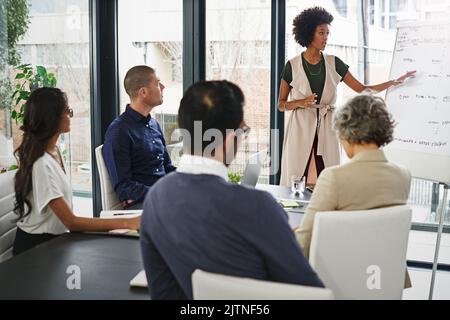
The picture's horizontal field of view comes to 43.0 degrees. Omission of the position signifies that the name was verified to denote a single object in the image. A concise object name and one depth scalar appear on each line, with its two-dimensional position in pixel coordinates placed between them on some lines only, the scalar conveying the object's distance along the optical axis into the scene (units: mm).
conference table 1631
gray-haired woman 1864
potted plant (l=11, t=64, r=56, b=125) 4176
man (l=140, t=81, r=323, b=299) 1330
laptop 2799
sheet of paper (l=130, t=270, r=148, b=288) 1654
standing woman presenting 3926
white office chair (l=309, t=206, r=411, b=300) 1741
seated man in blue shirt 2982
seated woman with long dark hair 2211
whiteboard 3158
